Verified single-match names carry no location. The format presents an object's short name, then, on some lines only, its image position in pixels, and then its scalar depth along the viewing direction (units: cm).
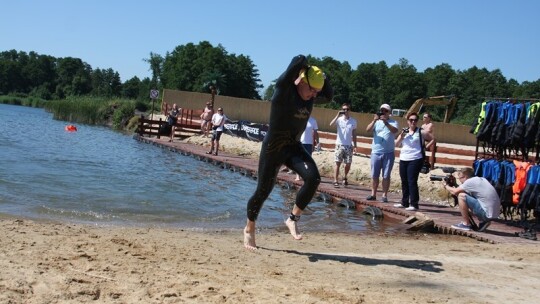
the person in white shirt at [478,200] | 858
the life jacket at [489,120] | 995
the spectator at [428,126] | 1146
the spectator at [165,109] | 4379
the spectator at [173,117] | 2880
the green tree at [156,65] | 12850
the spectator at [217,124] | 2000
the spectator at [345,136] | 1265
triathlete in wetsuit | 564
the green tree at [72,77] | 14488
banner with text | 2614
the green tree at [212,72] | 10631
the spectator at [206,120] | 2601
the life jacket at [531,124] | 923
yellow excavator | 2539
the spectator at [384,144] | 1098
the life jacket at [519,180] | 913
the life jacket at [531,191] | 883
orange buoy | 3493
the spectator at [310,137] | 1311
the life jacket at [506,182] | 933
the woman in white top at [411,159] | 1038
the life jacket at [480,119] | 1017
